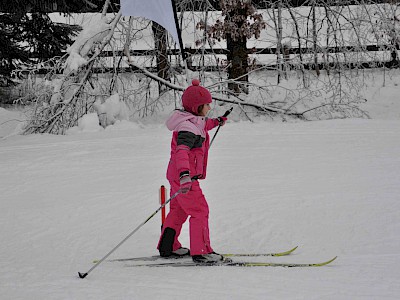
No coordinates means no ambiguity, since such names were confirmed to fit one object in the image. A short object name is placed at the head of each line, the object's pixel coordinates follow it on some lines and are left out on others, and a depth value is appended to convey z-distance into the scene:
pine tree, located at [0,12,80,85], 31.61
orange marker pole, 9.88
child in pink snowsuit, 9.46
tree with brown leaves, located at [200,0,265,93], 29.29
